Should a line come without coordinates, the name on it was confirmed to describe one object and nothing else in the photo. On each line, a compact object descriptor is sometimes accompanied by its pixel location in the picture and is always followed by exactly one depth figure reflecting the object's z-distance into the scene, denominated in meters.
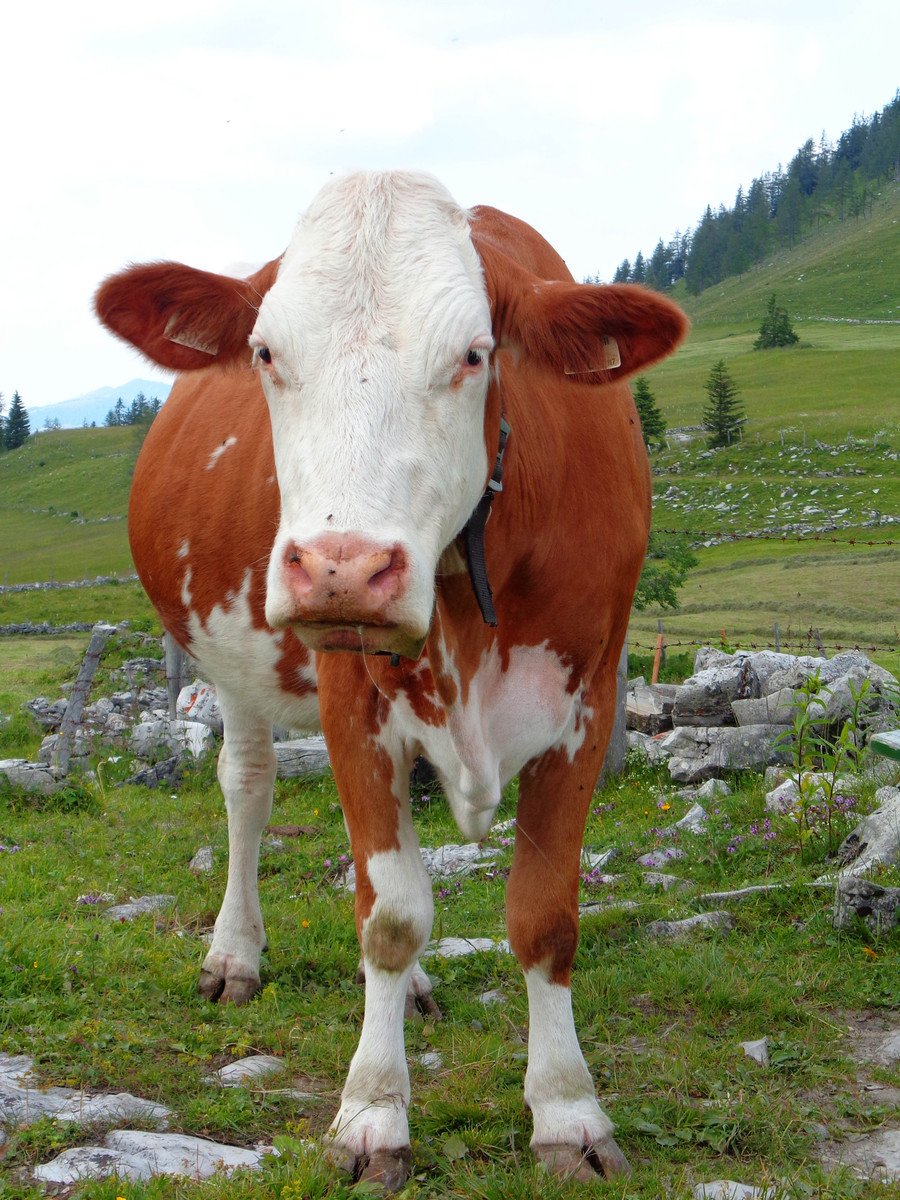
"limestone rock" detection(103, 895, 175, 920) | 6.40
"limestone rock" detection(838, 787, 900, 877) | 5.70
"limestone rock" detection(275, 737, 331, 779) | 10.30
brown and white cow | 2.84
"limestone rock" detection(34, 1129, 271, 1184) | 3.41
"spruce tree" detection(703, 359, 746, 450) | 71.12
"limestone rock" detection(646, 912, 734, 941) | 5.59
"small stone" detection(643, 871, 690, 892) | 6.41
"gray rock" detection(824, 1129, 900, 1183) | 3.48
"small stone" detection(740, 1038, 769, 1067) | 4.21
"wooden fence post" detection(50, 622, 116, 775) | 10.78
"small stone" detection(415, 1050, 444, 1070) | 4.44
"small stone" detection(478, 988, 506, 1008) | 4.99
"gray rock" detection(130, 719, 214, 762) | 11.08
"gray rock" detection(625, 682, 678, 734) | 11.32
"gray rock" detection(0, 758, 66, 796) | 9.78
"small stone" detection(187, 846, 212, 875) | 7.46
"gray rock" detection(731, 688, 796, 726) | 9.43
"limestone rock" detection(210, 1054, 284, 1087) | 4.25
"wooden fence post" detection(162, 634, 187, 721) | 13.55
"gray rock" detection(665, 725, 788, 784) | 8.83
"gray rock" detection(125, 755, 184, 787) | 10.44
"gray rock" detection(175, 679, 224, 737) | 12.36
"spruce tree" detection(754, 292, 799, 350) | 105.12
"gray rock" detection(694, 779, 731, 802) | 8.24
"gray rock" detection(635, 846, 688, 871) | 6.88
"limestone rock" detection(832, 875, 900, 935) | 5.16
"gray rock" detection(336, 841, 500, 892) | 7.11
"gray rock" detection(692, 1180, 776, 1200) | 3.28
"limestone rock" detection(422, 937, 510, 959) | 5.54
